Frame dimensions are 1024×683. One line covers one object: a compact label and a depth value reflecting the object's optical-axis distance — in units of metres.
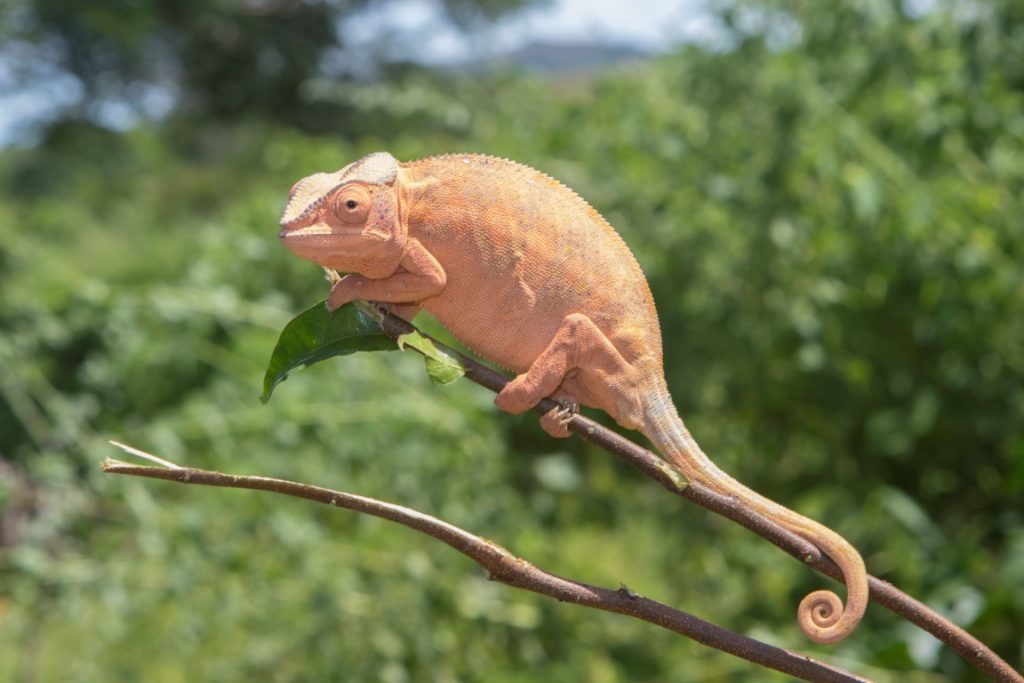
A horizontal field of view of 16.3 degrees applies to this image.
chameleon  1.14
